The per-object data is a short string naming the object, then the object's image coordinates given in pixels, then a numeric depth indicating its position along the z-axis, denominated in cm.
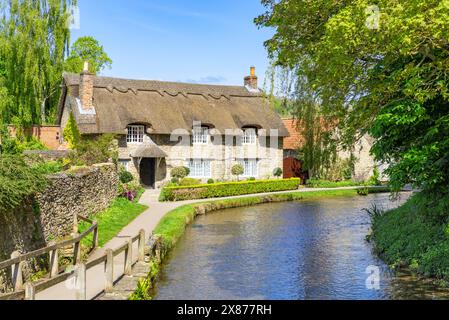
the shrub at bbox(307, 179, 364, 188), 4005
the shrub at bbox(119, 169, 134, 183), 3275
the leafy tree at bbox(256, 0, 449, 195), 1041
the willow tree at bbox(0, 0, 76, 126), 3841
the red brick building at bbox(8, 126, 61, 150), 3834
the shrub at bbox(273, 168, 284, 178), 4041
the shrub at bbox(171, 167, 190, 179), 3625
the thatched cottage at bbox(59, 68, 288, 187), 3512
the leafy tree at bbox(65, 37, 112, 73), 5634
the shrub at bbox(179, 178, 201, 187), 3468
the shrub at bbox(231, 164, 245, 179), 3856
